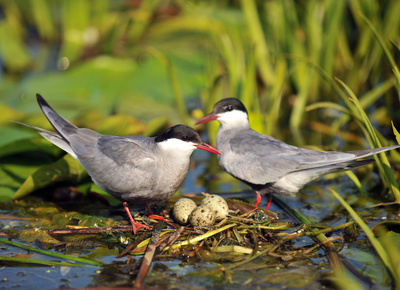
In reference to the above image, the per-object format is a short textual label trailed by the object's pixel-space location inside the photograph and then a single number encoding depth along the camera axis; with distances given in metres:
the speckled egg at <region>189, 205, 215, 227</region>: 8.07
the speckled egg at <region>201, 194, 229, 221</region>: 8.24
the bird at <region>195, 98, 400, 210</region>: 8.57
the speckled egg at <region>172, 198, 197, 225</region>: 8.48
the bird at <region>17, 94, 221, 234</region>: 8.65
